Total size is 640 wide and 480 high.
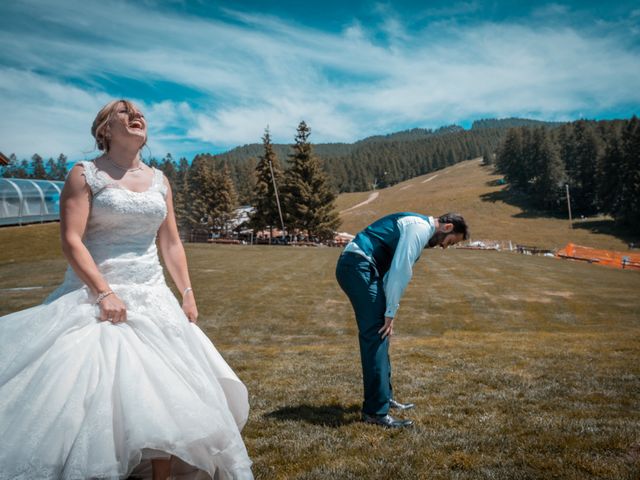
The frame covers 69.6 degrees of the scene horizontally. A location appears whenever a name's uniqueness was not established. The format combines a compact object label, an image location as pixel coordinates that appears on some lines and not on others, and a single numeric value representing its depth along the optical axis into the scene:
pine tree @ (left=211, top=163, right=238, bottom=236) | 74.12
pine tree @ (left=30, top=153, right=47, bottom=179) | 119.56
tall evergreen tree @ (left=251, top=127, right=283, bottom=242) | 60.31
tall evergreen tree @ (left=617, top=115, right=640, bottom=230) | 74.44
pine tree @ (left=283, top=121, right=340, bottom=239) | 56.88
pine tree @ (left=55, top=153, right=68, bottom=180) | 168.62
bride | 2.58
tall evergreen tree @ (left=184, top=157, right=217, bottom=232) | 74.06
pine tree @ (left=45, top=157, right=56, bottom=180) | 173.60
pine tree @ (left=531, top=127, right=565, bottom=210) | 98.00
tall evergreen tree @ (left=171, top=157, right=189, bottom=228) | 81.92
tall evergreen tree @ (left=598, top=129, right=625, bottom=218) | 81.76
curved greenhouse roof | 42.31
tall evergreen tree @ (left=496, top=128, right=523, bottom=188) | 116.44
